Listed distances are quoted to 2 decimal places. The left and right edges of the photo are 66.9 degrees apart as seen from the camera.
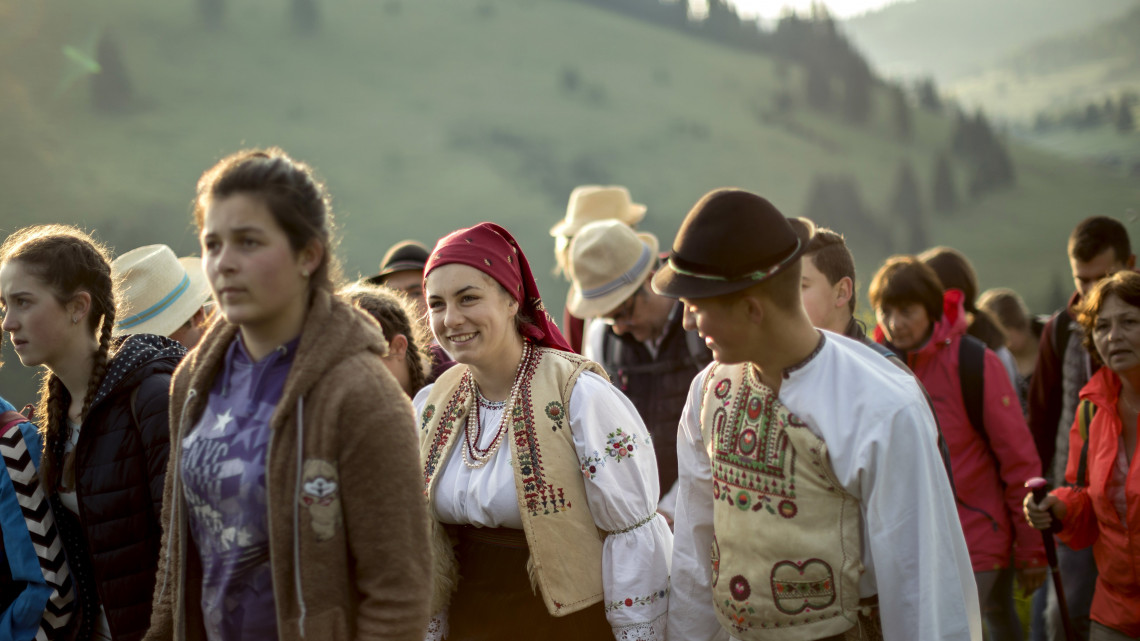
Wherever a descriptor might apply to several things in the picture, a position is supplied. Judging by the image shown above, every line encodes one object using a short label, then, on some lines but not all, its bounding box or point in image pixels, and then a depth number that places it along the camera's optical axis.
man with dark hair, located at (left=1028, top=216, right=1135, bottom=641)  4.34
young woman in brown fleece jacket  1.80
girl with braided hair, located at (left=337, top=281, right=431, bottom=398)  3.54
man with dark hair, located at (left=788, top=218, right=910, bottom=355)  3.46
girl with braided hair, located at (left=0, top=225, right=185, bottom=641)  2.67
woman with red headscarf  2.62
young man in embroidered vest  2.10
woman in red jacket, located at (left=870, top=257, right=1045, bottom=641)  4.21
